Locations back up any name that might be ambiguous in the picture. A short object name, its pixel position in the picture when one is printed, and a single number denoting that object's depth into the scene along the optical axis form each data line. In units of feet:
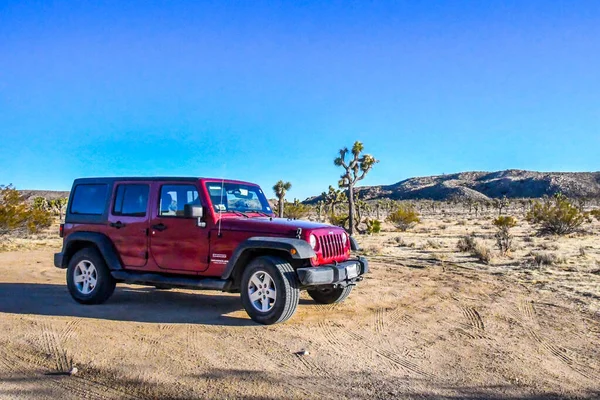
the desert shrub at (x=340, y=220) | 110.32
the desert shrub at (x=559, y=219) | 88.94
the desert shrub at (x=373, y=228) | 100.48
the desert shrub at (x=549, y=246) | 62.01
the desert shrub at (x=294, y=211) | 138.31
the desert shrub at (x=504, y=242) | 56.40
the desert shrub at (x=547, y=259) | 44.98
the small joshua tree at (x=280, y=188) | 132.36
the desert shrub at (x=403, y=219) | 116.78
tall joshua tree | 95.81
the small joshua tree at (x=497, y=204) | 228.04
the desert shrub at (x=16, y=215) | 78.64
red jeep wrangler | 21.81
